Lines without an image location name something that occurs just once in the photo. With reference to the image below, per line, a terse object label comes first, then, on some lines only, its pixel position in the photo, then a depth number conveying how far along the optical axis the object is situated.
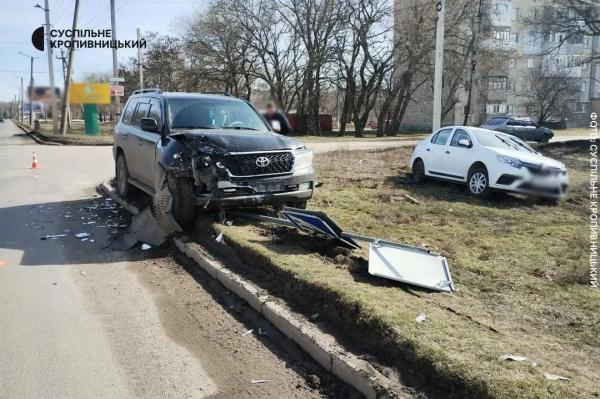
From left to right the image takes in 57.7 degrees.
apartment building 25.25
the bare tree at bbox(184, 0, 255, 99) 36.59
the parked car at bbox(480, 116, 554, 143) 36.56
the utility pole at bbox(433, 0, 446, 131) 15.74
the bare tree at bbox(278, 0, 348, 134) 40.62
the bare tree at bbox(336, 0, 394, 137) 42.00
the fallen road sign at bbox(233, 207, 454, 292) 5.21
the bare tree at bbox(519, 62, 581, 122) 52.28
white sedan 10.45
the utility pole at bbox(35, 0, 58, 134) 20.71
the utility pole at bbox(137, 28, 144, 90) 26.39
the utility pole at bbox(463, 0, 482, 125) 23.88
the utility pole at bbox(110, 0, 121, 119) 23.23
